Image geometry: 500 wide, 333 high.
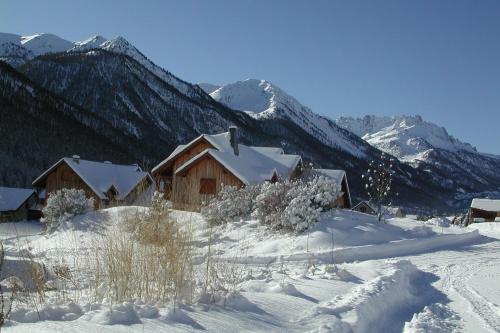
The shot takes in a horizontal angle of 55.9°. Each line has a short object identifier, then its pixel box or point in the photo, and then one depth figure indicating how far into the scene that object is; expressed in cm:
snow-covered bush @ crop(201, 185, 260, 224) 2008
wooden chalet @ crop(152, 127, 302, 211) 2830
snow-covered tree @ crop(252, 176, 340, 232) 1722
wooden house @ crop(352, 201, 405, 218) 6462
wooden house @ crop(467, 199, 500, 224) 6225
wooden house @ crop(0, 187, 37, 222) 4700
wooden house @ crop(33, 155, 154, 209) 4072
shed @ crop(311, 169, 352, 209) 3382
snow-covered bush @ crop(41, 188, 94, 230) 2475
